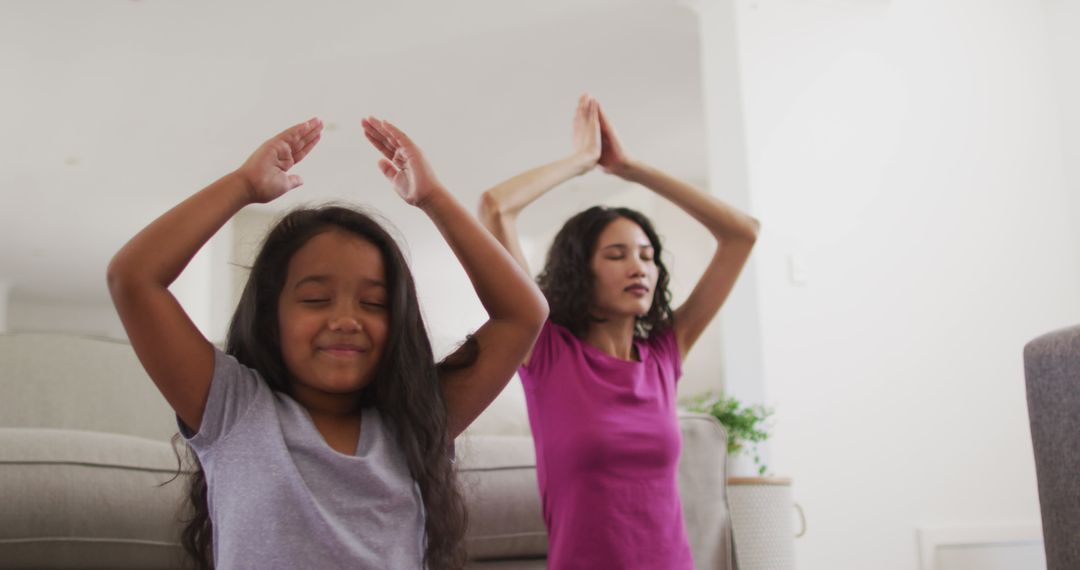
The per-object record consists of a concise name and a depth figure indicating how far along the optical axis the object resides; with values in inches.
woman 52.0
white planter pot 92.8
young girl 33.5
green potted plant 106.8
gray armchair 43.1
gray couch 54.6
